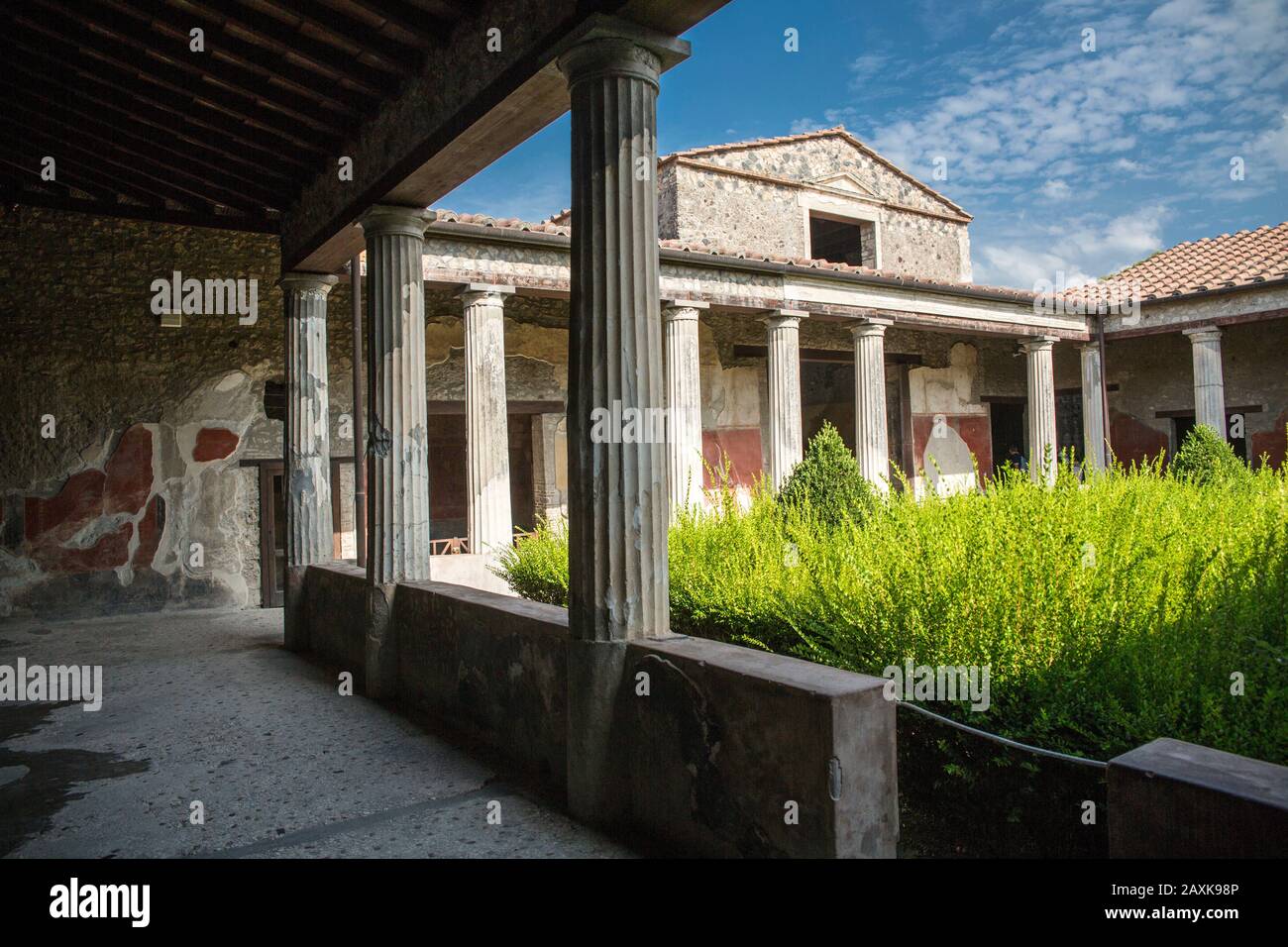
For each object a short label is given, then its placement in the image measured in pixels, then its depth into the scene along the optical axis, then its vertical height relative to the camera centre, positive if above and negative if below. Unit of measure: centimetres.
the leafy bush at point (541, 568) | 634 -63
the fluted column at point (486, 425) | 852 +67
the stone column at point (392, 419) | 491 +43
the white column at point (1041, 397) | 1366 +126
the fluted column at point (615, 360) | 298 +45
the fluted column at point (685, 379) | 1005 +127
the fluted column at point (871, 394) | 1175 +119
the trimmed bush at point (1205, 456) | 968 +17
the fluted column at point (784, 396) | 1091 +111
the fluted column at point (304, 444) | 639 +39
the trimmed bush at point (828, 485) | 647 -3
